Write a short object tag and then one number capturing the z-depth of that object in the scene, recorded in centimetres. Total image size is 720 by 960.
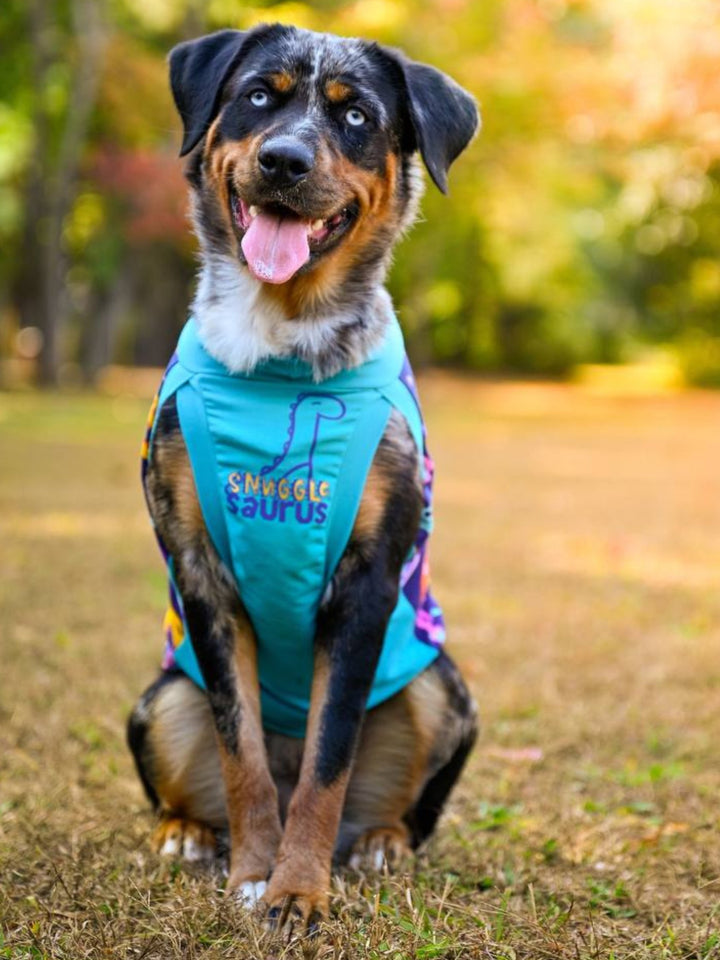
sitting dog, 316
